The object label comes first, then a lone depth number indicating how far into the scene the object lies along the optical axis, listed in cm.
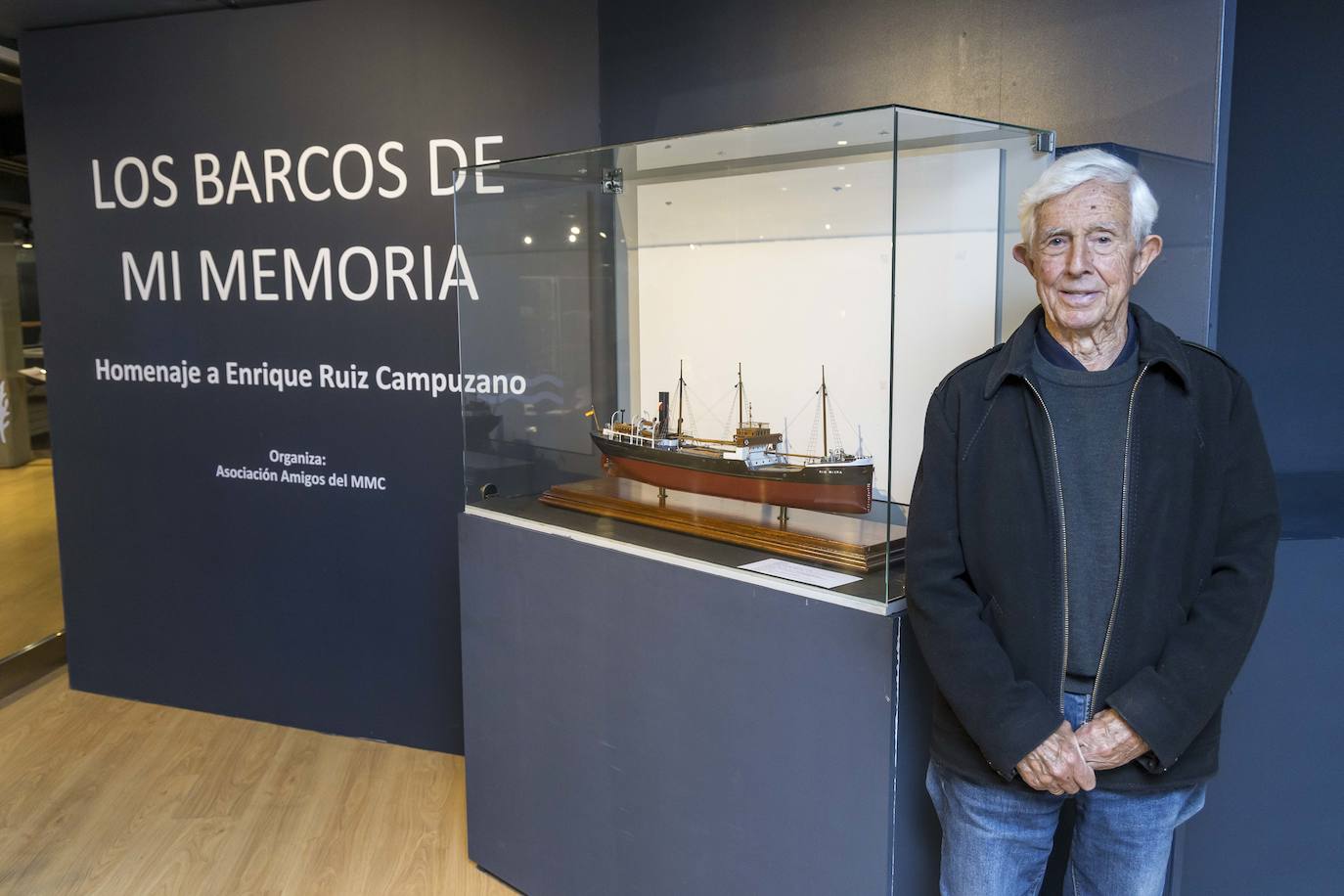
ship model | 202
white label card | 194
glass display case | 188
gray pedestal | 188
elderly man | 146
